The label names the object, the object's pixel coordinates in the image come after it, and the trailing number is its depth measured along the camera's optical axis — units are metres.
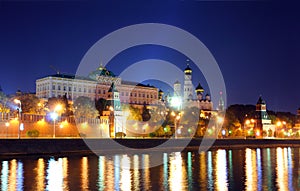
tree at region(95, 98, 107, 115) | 94.22
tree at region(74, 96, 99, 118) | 88.44
